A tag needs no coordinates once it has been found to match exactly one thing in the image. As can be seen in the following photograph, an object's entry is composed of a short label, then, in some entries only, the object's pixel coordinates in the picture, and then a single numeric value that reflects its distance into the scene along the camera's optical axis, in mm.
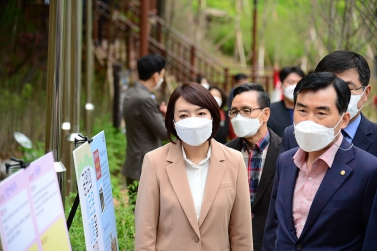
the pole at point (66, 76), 6618
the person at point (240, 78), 10664
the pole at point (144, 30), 12805
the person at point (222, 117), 8152
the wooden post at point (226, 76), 17988
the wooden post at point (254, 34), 18280
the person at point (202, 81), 9700
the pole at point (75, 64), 7457
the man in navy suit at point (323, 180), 3250
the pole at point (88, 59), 9588
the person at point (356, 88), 4059
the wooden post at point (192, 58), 17375
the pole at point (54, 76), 4750
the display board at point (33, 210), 2723
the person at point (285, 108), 6164
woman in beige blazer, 3676
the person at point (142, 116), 6473
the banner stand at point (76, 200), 3928
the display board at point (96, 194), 3676
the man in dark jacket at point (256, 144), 4691
